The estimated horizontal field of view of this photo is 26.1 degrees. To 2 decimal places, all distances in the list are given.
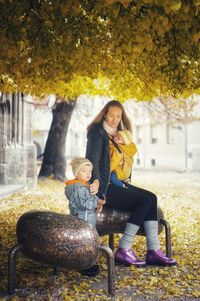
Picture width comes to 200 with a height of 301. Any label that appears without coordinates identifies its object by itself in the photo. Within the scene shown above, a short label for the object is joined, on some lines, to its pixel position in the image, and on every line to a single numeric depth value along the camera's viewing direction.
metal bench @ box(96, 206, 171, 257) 5.09
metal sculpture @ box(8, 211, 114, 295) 4.05
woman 4.94
